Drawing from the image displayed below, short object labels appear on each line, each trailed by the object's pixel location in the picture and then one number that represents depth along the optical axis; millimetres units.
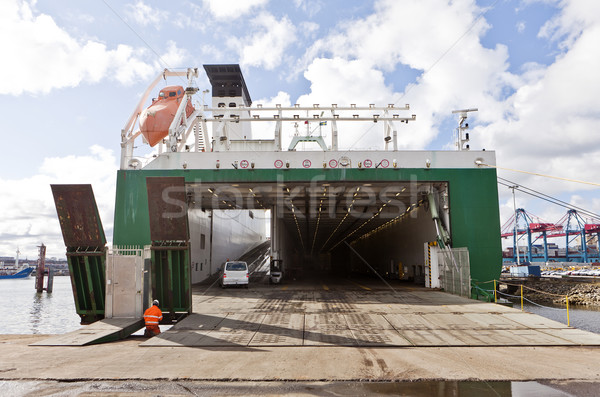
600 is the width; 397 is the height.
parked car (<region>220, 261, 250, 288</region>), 25125
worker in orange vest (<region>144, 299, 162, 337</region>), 13070
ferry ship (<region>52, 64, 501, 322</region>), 14977
